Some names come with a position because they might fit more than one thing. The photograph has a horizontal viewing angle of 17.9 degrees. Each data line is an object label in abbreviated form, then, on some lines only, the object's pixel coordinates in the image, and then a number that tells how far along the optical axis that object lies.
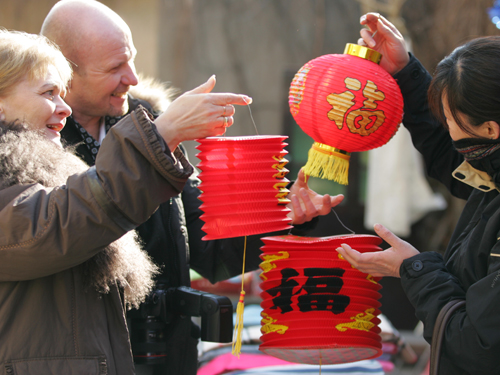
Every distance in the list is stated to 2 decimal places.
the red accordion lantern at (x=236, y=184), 3.08
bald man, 3.31
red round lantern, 3.13
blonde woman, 2.94
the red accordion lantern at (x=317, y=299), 3.18
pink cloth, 3.83
